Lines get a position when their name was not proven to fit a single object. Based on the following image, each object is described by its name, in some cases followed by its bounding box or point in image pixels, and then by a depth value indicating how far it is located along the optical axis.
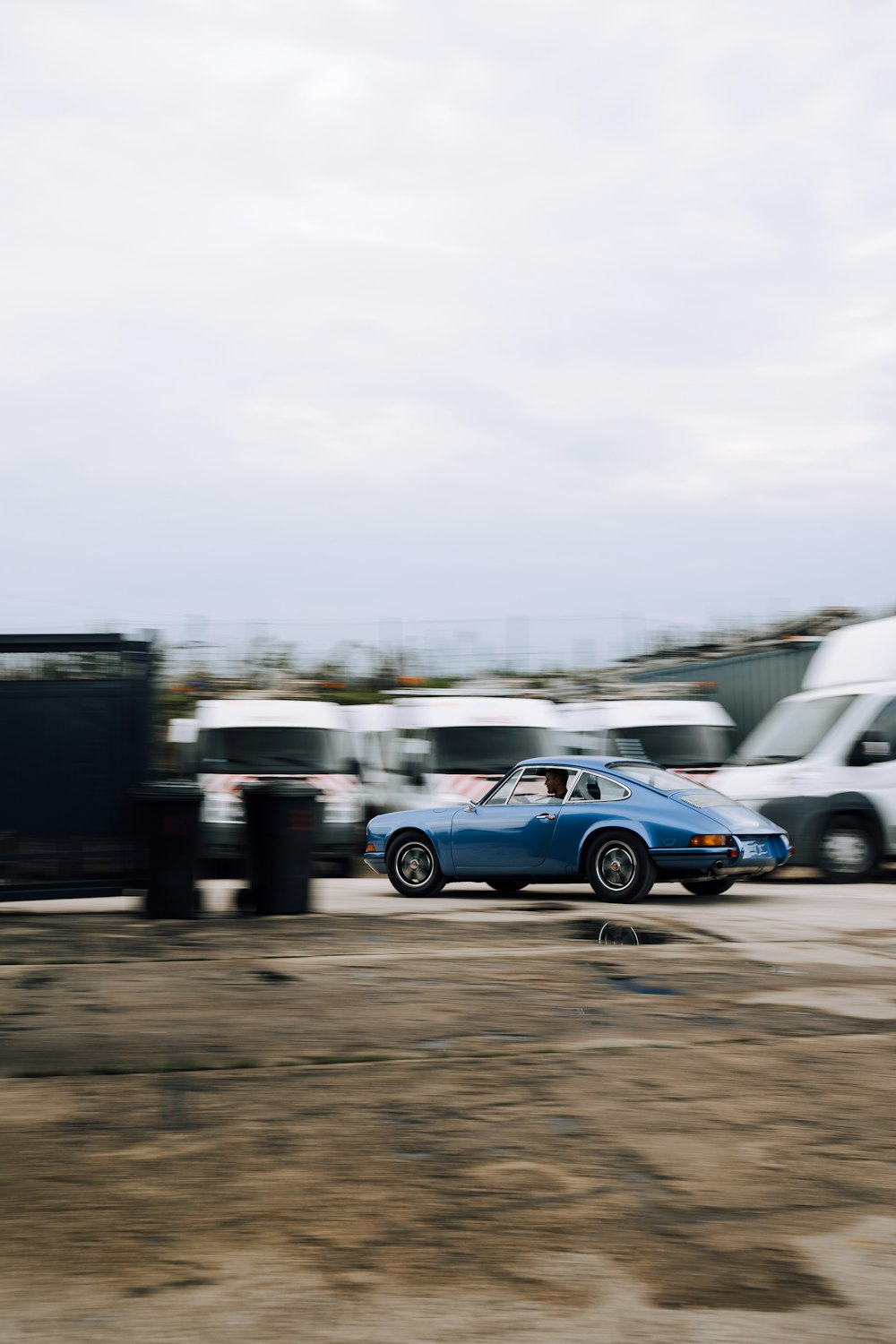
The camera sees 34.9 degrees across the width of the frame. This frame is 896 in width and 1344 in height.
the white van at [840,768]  15.86
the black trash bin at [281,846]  12.12
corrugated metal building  19.73
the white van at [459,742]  18.33
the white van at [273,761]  17.30
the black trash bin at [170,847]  11.56
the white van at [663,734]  19.53
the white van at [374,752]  19.34
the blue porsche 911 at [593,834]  13.05
